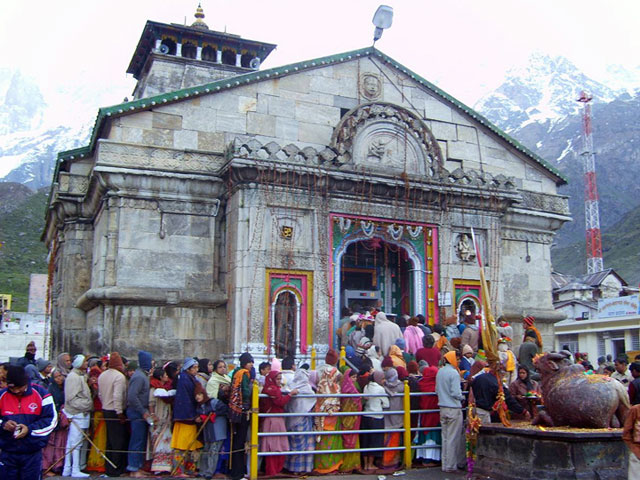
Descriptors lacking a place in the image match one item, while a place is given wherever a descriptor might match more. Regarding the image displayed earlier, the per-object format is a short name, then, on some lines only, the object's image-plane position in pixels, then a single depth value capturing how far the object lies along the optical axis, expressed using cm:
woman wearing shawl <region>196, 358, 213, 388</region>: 1210
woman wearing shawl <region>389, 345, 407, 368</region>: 1344
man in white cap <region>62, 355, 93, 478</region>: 1151
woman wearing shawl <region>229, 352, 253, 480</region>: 1091
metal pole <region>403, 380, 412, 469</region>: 1191
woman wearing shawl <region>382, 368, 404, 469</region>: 1198
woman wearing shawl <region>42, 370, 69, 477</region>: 1155
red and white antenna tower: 5978
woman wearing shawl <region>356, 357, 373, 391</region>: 1203
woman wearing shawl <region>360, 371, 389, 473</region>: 1186
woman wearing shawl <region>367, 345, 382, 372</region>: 1299
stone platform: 978
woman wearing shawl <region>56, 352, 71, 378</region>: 1284
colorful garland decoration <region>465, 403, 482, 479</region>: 1140
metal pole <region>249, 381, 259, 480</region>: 1080
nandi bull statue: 1029
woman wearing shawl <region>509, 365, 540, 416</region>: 1223
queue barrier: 1081
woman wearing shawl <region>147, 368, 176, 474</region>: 1145
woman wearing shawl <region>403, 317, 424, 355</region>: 1543
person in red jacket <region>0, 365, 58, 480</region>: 782
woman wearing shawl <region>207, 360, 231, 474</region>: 1113
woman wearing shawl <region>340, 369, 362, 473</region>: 1171
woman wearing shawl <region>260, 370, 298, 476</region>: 1106
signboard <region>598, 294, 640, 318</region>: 3976
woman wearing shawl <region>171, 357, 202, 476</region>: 1100
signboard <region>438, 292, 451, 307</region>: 1845
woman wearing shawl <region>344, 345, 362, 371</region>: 1295
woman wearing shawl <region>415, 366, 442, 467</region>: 1232
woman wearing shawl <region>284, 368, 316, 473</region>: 1135
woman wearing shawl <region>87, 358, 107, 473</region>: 1185
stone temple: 1658
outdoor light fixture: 1959
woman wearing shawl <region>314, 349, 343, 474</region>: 1152
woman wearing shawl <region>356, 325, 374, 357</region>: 1391
